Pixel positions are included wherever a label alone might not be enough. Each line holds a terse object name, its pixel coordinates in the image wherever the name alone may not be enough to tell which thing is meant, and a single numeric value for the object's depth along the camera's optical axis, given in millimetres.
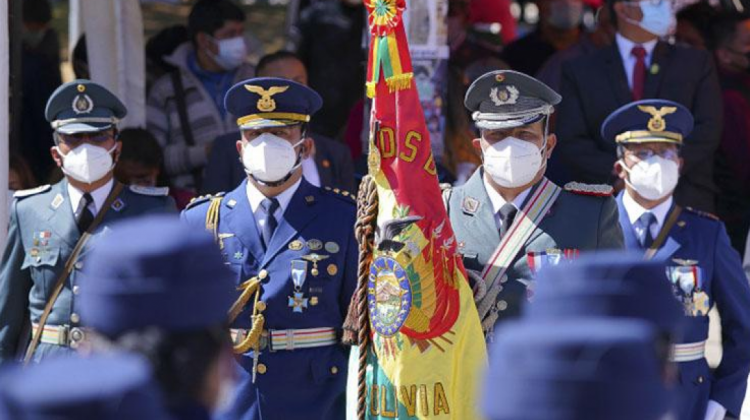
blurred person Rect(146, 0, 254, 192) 18156
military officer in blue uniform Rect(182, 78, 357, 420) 12789
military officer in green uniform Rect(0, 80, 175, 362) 13461
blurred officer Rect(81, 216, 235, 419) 6785
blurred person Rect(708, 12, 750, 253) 18734
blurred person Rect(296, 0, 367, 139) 20125
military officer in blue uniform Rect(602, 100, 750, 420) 13859
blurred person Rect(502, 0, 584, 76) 20297
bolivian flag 11570
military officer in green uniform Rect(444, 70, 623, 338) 12187
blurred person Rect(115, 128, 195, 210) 16203
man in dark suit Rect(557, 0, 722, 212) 17172
